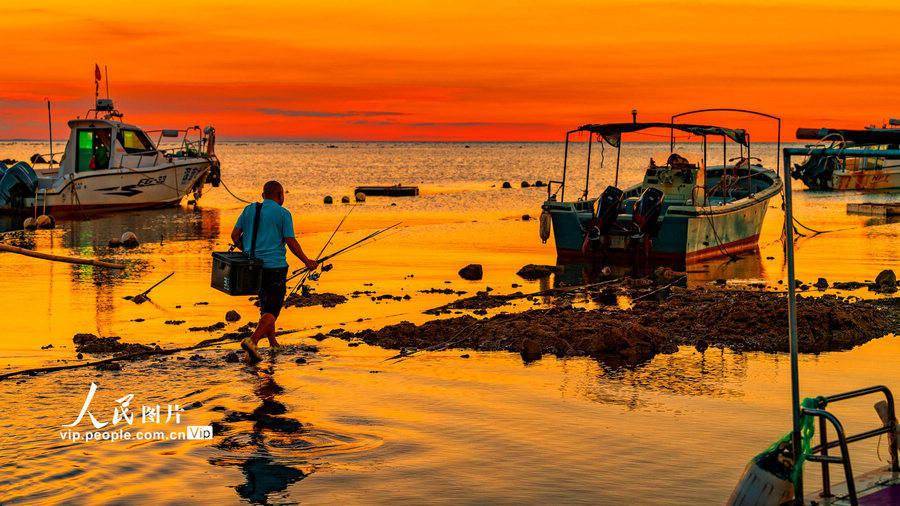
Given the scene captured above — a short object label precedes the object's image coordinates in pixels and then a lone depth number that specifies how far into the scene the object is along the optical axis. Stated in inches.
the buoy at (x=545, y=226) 939.3
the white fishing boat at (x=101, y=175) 1446.9
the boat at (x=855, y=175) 2135.8
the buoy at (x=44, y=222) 1305.4
